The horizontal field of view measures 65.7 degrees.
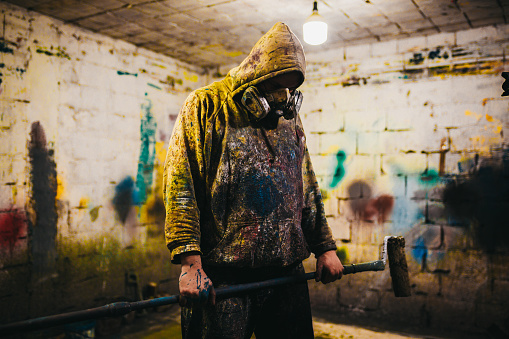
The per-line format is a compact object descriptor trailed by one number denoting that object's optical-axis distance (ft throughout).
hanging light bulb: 10.92
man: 5.11
